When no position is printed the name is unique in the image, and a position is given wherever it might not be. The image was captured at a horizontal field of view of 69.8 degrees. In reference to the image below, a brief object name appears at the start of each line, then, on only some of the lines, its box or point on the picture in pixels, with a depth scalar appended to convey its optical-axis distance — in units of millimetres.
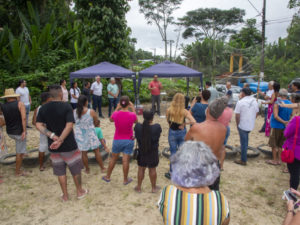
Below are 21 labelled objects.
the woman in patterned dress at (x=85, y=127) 3754
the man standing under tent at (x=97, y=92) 8922
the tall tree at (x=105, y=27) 11672
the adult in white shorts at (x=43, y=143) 3969
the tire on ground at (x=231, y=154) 5128
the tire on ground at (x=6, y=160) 4652
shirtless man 2646
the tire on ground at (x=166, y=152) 5098
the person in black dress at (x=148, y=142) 3225
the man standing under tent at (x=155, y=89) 9273
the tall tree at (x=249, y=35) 38281
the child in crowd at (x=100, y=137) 4191
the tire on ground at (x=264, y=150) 5258
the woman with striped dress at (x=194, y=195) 1358
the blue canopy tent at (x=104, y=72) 9035
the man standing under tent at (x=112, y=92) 9023
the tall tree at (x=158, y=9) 35469
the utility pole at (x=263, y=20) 13328
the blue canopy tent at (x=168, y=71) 9320
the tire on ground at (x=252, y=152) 5170
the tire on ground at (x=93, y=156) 4679
